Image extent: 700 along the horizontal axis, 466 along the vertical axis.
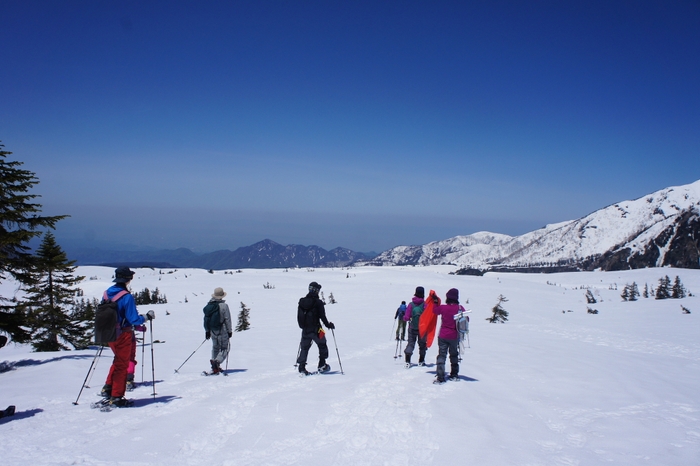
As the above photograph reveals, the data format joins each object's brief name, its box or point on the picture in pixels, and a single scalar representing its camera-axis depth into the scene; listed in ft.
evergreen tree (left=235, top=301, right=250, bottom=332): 82.69
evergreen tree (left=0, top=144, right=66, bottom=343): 41.37
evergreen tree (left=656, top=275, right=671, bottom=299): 123.75
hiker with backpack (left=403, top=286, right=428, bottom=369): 37.83
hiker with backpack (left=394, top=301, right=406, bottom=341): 52.37
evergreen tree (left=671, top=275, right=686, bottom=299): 125.59
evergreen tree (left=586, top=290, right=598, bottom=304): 122.93
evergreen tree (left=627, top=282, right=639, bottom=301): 127.85
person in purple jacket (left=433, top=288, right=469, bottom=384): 31.04
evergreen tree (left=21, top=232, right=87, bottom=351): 58.29
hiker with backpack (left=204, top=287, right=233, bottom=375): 34.47
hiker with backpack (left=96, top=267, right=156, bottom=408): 22.50
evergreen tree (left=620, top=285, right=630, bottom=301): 131.50
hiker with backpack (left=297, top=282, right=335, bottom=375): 33.04
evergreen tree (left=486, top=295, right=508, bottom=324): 93.97
